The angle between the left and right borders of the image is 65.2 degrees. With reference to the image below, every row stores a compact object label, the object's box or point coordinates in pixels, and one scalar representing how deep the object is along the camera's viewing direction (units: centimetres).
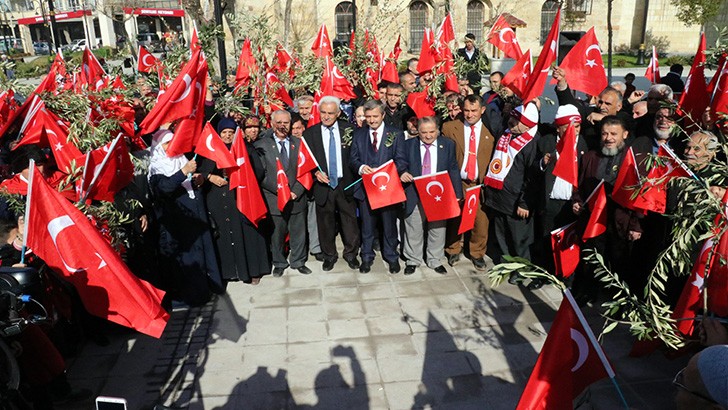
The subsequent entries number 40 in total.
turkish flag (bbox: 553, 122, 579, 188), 559
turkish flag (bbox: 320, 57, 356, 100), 802
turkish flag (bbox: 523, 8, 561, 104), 579
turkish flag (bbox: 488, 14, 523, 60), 858
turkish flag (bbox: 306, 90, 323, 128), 750
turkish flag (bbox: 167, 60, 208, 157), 499
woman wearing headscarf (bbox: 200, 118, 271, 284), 600
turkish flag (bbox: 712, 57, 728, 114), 516
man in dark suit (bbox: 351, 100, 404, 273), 638
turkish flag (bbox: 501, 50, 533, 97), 650
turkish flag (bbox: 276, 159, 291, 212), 640
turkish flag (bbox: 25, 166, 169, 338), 342
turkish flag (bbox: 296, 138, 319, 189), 646
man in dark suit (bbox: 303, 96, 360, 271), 660
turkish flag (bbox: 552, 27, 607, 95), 648
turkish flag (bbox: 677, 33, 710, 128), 579
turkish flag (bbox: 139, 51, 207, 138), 478
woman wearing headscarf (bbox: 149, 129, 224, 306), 556
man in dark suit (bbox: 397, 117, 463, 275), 637
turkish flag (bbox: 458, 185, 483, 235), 659
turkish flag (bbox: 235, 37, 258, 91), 859
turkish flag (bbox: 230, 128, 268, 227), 592
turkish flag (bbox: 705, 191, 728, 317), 329
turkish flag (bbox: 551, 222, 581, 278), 581
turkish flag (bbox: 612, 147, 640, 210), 488
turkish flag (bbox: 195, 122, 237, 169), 552
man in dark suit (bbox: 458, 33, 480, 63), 1022
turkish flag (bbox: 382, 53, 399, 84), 961
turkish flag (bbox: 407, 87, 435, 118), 716
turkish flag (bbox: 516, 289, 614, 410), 279
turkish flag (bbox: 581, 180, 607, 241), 534
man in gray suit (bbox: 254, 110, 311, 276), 646
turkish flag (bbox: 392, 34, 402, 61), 1064
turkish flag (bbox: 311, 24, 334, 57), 983
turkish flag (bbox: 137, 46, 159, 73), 952
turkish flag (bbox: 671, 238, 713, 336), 370
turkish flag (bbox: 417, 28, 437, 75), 851
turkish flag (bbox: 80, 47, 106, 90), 817
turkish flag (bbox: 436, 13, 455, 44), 871
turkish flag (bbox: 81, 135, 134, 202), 417
